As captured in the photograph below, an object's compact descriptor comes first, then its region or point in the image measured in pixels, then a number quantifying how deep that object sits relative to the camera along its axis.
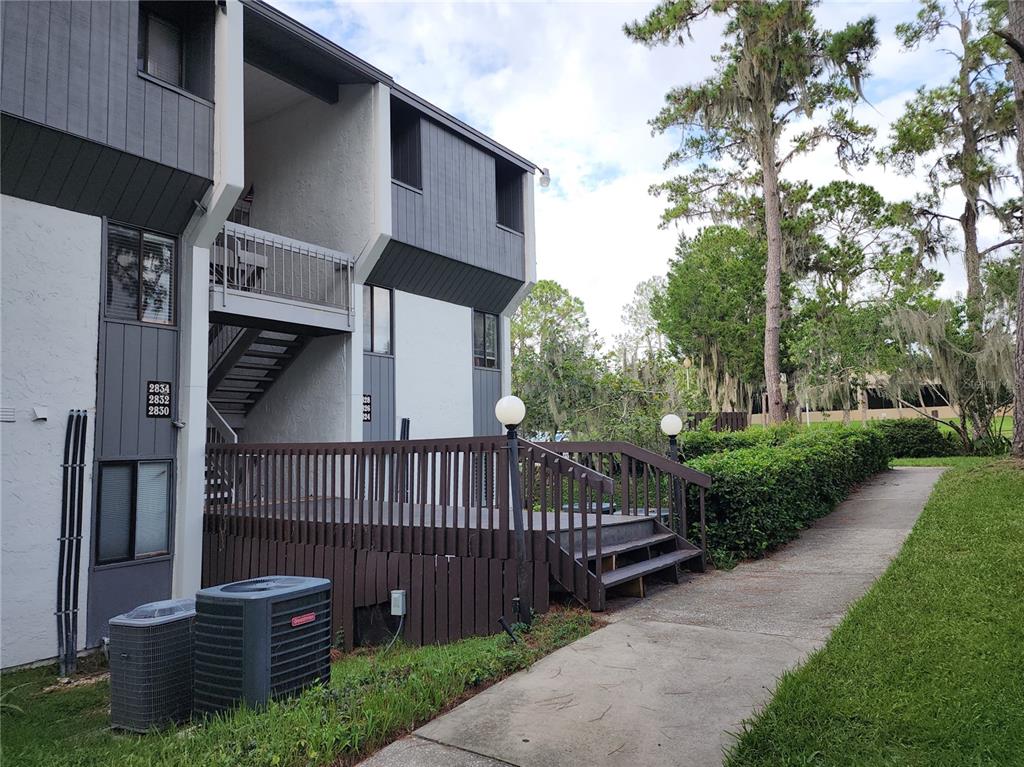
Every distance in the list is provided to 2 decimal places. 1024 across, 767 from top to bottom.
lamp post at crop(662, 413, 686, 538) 7.32
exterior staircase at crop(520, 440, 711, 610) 5.59
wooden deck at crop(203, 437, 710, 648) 5.70
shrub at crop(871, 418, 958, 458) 20.48
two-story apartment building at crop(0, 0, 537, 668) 6.95
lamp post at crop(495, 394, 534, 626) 5.46
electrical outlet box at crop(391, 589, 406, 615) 6.31
